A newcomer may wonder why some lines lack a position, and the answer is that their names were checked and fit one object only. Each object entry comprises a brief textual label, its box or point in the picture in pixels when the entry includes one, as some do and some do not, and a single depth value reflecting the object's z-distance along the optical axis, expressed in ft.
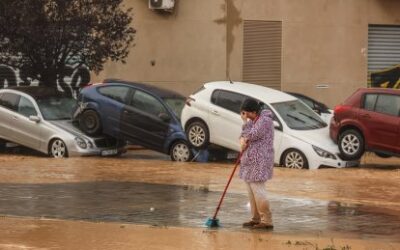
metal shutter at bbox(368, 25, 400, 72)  92.63
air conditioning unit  89.79
